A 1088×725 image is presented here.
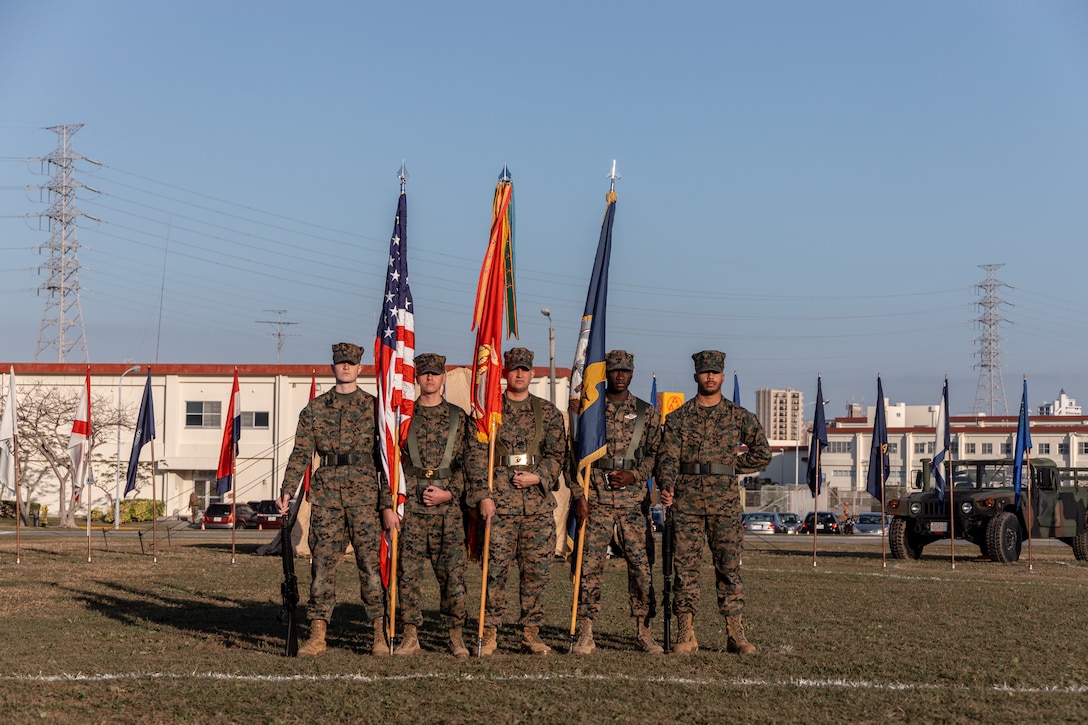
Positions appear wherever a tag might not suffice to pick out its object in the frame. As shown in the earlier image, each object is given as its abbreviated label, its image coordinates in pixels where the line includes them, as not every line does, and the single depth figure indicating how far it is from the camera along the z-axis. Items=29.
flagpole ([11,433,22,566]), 20.88
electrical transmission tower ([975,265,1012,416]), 115.00
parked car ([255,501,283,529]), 47.97
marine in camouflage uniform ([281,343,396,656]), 9.23
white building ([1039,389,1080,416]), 152.25
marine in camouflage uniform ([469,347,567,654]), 9.31
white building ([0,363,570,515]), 57.16
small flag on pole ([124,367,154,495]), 24.55
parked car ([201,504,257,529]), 47.78
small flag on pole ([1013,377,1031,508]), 22.50
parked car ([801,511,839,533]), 49.94
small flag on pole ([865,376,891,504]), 23.34
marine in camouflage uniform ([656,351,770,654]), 9.49
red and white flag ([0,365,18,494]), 20.71
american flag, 9.40
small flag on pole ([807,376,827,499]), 24.09
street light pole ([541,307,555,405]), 41.71
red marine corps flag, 9.60
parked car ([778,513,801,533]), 49.88
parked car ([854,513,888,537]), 48.78
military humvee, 22.91
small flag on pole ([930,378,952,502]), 22.83
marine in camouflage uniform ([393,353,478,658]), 9.24
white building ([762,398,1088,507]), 103.88
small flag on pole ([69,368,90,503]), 22.66
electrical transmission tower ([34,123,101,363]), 72.03
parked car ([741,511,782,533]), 48.20
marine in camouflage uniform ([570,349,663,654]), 9.46
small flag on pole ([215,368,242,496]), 23.06
